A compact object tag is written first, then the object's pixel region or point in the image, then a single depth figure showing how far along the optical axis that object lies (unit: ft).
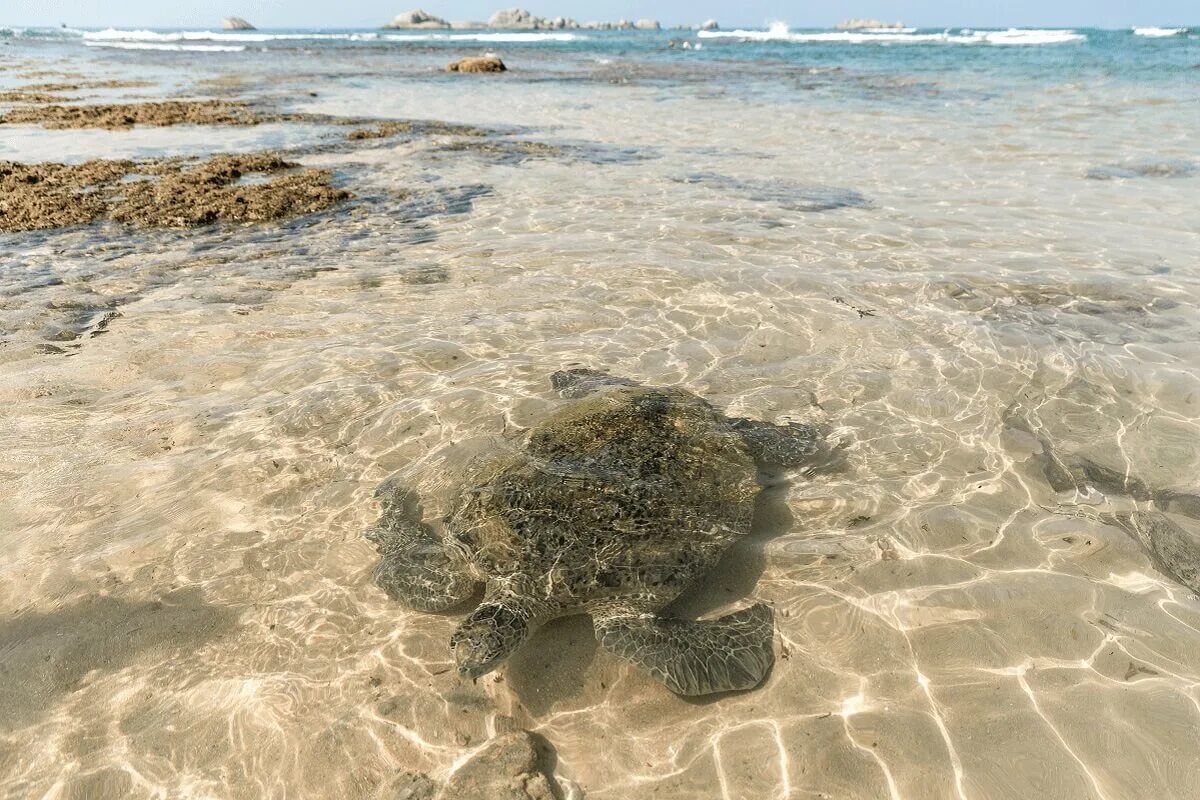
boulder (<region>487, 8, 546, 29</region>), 487.61
